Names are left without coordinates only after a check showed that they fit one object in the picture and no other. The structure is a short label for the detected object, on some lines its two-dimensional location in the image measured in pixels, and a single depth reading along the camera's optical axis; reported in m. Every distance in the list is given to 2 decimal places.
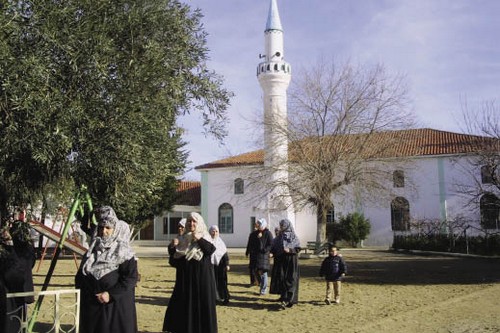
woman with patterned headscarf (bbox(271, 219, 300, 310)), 10.06
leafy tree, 5.69
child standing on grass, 10.52
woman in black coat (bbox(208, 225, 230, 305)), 10.59
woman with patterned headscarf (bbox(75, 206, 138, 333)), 4.96
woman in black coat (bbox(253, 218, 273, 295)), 11.77
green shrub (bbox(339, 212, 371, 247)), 33.75
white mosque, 24.78
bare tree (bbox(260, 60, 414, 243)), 22.81
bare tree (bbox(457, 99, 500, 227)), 18.11
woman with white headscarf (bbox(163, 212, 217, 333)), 6.53
